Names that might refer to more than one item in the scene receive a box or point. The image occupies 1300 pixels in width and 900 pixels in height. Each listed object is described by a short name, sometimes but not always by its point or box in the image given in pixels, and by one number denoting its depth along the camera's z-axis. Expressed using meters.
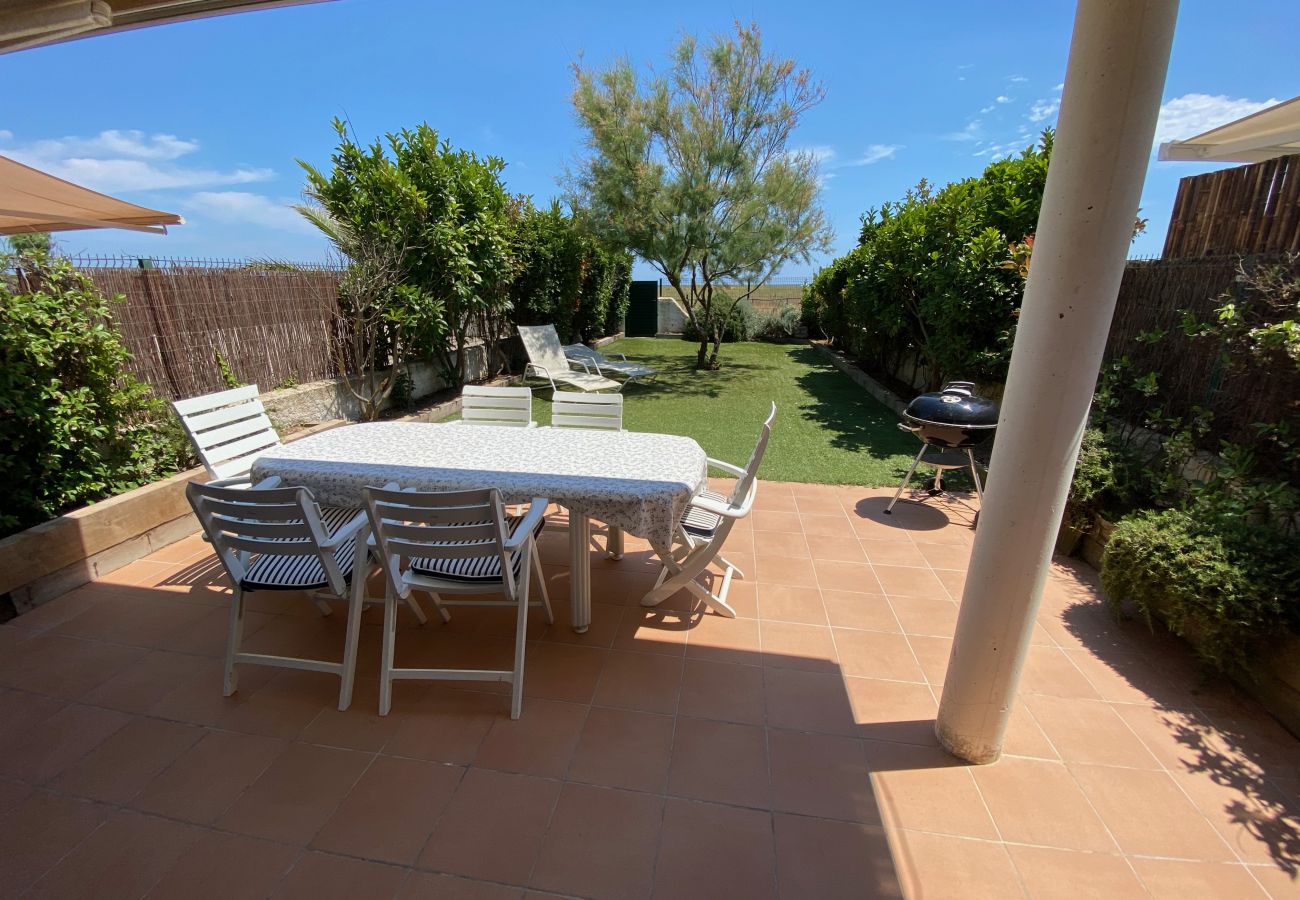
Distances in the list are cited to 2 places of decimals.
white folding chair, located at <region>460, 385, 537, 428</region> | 3.63
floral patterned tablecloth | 2.17
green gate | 16.53
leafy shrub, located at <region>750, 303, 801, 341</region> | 15.45
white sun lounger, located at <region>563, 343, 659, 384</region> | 8.66
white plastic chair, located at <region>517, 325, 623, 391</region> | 7.89
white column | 1.25
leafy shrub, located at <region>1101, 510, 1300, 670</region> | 2.05
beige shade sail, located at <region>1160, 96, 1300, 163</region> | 2.44
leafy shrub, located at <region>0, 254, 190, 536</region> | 2.78
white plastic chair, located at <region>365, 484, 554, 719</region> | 1.83
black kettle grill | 3.45
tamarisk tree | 8.58
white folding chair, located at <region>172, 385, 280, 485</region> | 2.75
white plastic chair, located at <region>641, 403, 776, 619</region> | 2.42
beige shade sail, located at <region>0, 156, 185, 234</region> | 2.48
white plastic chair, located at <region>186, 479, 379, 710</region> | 1.89
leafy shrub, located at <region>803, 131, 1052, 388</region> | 5.32
